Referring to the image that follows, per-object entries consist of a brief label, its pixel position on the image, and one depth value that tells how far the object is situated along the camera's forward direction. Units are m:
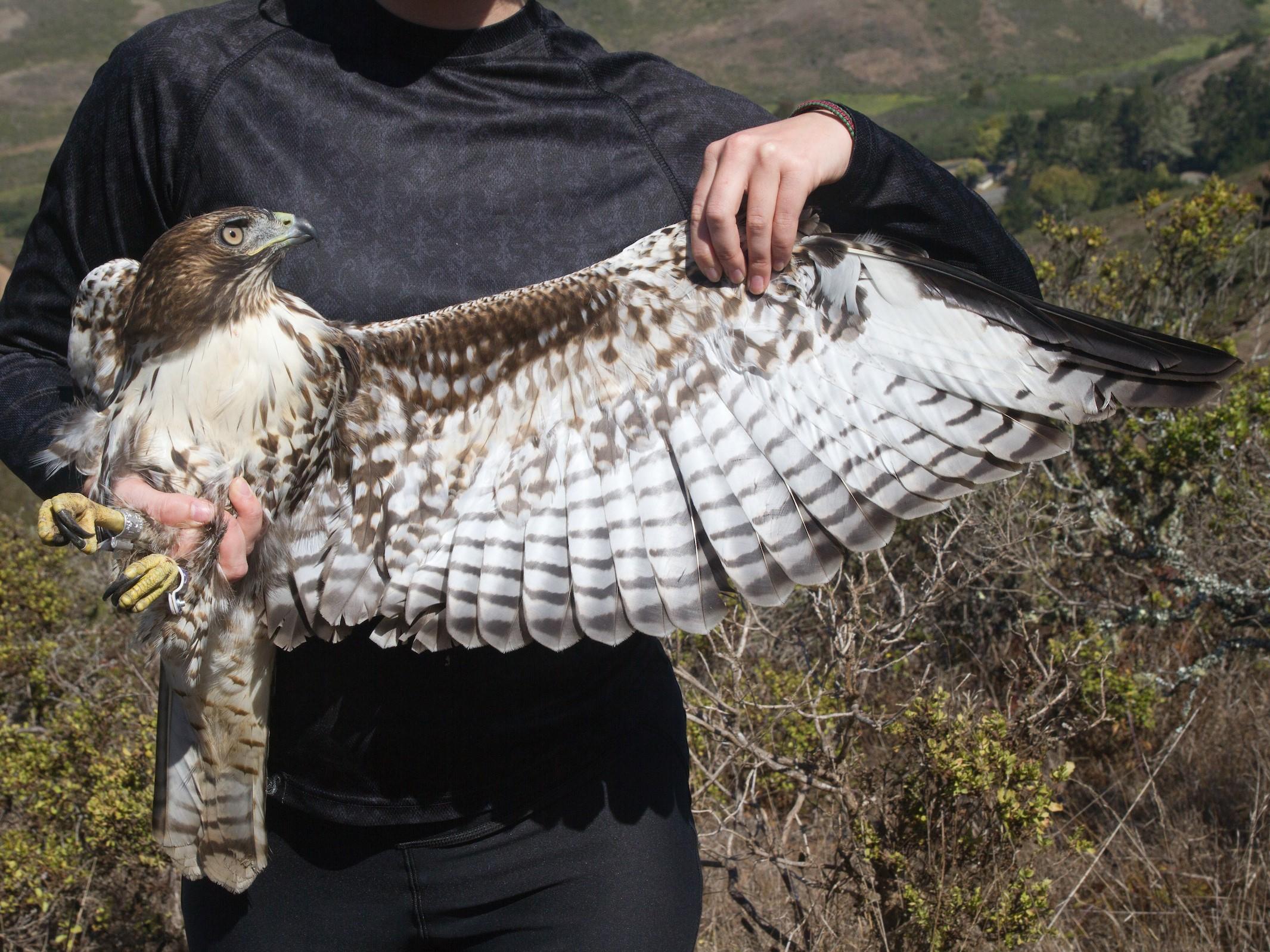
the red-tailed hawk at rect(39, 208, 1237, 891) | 1.87
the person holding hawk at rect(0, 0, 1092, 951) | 1.82
